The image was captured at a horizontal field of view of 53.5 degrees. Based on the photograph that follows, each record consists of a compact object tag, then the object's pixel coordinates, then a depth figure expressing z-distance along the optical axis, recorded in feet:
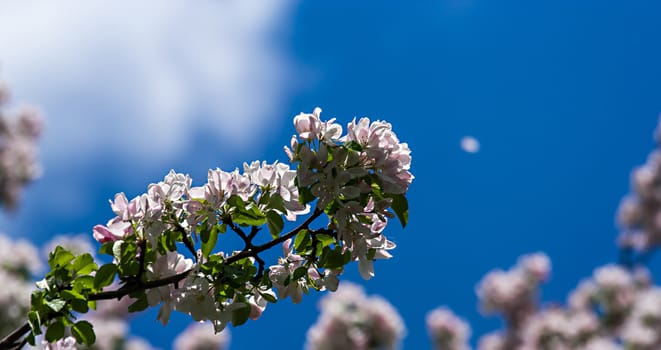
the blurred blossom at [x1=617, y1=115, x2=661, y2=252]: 44.86
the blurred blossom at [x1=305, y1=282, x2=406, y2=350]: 28.55
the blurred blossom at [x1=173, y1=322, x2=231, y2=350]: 39.11
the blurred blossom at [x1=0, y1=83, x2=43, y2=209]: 30.45
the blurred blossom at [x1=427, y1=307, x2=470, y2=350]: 37.65
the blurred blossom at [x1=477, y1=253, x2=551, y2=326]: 40.75
